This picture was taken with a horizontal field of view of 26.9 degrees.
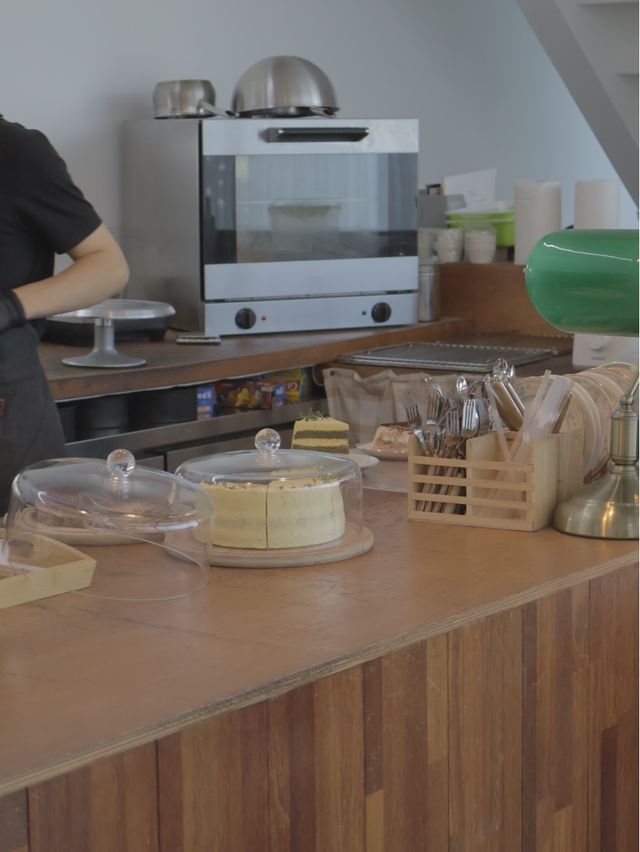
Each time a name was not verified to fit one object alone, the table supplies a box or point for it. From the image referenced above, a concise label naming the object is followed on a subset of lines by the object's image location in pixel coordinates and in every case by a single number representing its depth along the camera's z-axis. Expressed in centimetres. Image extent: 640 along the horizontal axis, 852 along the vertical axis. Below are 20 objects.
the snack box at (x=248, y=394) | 336
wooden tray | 146
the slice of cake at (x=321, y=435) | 208
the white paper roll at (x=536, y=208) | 392
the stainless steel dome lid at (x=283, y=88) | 358
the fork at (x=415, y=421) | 186
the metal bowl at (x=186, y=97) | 367
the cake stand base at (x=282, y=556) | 162
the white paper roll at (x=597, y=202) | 355
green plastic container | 428
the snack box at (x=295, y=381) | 350
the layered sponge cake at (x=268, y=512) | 165
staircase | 414
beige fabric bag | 332
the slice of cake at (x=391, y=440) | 230
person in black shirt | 231
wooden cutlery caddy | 180
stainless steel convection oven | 358
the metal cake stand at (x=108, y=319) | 311
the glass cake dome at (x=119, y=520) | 154
